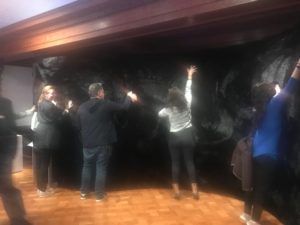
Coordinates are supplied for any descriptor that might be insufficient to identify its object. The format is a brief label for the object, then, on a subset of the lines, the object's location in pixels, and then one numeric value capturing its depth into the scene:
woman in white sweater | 2.46
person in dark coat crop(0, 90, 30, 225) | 1.71
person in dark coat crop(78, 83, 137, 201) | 2.40
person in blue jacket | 1.71
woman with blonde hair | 2.46
